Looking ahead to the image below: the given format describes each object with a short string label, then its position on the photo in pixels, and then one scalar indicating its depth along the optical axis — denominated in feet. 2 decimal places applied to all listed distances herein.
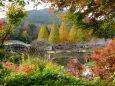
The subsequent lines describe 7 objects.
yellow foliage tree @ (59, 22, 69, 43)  131.75
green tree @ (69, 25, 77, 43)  127.17
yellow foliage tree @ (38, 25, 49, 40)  138.62
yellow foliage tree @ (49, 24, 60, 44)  122.72
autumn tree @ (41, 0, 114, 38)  26.64
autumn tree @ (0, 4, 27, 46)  29.04
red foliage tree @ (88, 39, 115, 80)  31.53
